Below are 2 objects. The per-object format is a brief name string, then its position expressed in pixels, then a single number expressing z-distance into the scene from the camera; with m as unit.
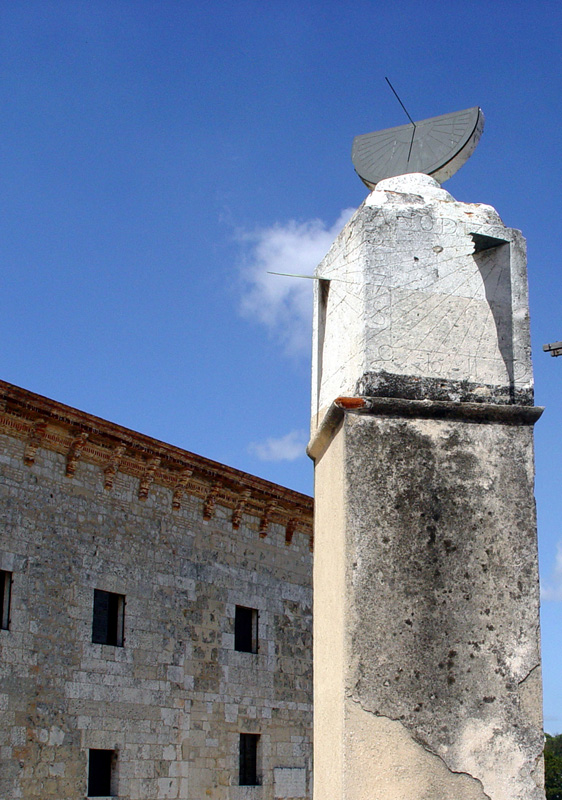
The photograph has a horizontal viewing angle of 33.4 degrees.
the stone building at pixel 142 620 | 12.62
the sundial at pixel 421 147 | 3.49
